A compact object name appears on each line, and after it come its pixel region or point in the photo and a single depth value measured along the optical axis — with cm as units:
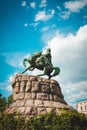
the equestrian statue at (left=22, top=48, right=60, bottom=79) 2348
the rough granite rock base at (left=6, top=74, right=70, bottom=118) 1972
